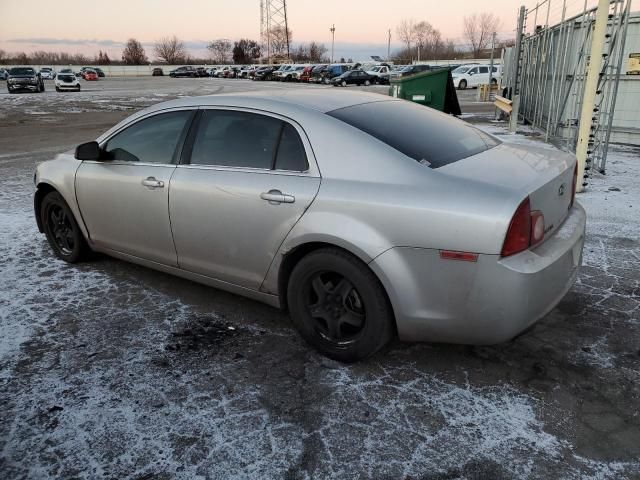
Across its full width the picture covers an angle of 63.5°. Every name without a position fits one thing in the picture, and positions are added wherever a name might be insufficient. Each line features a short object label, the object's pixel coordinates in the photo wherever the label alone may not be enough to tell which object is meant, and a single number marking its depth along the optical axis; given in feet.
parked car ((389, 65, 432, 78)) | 104.25
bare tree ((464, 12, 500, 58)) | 270.26
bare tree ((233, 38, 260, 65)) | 349.20
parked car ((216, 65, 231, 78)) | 221.05
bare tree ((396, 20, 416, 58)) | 339.98
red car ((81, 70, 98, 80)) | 211.00
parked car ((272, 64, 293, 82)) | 173.60
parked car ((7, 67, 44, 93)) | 110.11
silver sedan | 8.43
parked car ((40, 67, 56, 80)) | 223.73
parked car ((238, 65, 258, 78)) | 200.44
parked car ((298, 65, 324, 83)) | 152.66
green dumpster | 40.81
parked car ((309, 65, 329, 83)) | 145.69
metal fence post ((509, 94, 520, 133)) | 40.98
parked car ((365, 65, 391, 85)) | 135.03
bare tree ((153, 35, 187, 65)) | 382.83
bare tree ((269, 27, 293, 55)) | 302.45
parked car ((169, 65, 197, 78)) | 226.99
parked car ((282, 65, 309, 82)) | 165.23
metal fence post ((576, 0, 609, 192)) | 20.58
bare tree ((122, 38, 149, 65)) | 343.87
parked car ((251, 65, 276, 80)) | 185.47
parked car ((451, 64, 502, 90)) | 108.88
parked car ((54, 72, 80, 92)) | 119.75
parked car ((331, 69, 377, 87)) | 130.31
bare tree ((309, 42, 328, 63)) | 358.84
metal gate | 24.89
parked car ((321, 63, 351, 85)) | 139.78
